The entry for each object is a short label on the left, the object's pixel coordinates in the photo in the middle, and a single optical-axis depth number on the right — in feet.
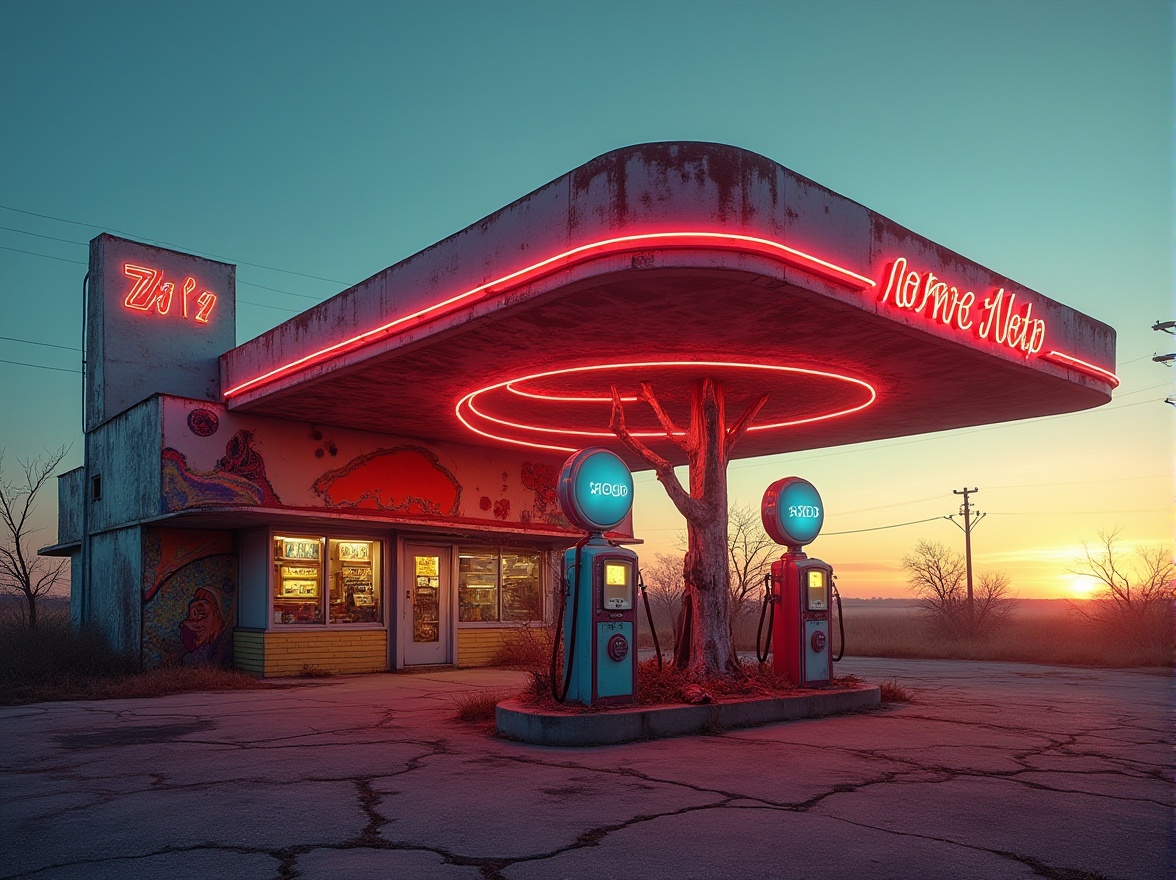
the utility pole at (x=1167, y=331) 95.59
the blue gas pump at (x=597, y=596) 34.04
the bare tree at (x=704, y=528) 40.57
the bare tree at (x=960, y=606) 117.50
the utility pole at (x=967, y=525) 140.95
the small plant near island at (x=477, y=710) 36.50
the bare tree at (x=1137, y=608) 87.76
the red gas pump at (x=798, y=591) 41.39
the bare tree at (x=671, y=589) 145.07
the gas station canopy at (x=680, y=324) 30.55
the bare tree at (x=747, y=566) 111.55
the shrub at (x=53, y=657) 48.49
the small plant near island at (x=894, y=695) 43.65
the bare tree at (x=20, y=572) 75.46
